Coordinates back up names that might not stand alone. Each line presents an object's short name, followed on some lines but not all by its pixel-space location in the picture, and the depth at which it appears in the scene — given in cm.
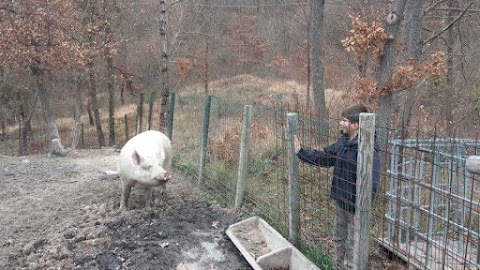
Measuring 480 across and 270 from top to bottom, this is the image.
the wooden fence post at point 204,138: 709
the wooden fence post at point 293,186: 459
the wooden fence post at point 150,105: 1060
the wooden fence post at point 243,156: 571
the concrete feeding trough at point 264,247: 443
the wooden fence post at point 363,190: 339
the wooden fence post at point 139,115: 1154
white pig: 562
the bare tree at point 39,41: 1050
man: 386
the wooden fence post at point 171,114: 859
